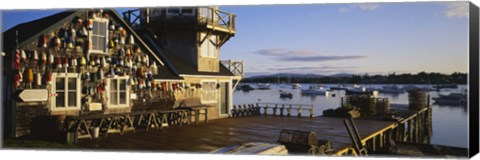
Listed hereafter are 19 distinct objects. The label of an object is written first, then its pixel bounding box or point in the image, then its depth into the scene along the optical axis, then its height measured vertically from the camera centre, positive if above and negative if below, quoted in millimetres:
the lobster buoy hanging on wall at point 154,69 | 15000 +388
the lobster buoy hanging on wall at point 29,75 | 11812 +153
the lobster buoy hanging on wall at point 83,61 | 12802 +545
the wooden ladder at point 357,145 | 11818 -1631
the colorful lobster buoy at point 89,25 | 12894 +1542
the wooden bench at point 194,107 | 15921 -897
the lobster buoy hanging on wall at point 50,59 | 12172 +570
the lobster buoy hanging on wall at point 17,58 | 11766 +564
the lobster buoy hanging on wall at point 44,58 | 12031 +589
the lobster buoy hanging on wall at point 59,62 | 12281 +497
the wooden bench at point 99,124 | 12047 -1155
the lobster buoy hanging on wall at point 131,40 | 14211 +1238
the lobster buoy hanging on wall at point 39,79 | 12008 +54
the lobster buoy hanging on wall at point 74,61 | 12594 +525
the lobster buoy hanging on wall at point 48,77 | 12156 +106
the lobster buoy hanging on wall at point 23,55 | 11781 +652
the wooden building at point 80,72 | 11945 +263
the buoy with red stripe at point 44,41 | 12031 +1022
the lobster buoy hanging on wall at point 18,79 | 11812 +53
